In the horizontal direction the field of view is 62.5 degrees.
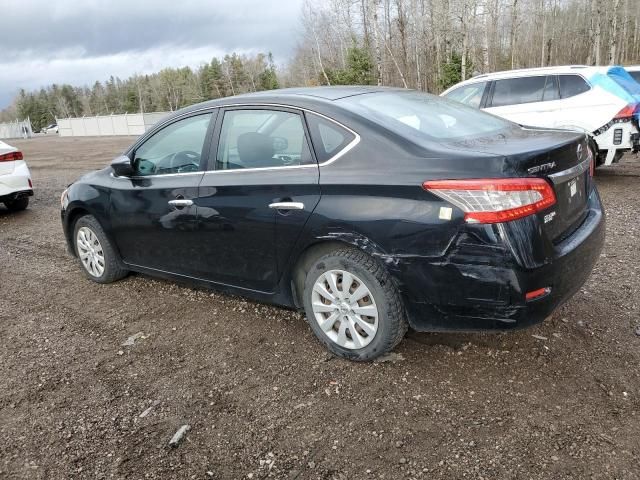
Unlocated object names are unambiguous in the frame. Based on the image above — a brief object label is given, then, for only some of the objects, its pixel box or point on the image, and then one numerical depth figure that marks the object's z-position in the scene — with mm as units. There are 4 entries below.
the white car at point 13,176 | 8211
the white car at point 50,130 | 76750
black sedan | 2643
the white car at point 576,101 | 7695
